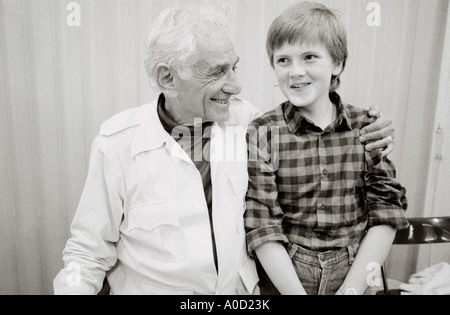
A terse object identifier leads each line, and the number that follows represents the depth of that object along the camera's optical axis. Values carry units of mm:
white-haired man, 1253
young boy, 1231
